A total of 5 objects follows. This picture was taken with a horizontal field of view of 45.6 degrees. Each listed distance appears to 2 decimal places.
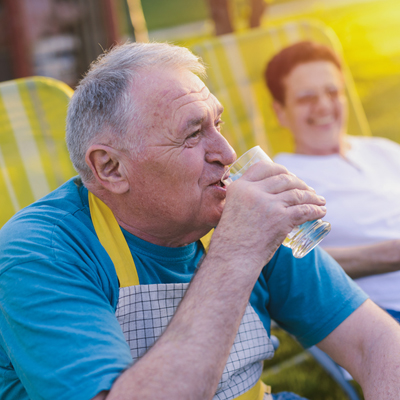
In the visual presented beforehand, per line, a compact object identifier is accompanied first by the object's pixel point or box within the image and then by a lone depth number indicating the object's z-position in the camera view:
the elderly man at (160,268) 1.23
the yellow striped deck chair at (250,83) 3.68
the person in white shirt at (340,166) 2.46
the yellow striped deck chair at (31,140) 2.47
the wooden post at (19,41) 6.02
